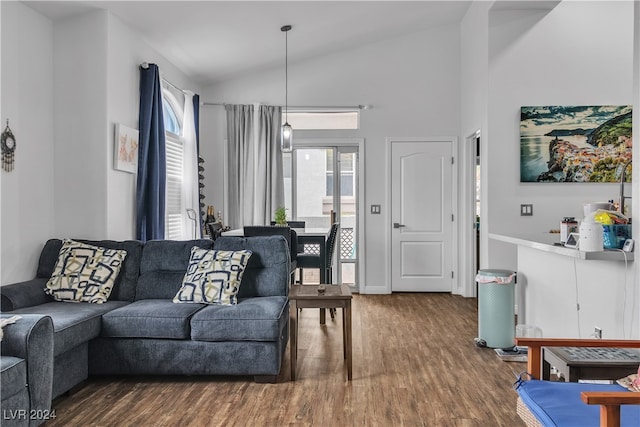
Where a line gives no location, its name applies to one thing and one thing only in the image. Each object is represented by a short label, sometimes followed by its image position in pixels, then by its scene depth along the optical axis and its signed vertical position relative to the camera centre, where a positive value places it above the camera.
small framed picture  4.19 +0.52
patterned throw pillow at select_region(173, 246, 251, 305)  3.44 -0.48
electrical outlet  2.83 -0.71
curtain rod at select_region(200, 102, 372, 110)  6.44 +1.33
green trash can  3.90 -0.79
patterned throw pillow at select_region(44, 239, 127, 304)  3.50 -0.46
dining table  4.99 -0.32
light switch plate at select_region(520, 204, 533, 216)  4.83 -0.01
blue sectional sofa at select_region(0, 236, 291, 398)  3.14 -0.81
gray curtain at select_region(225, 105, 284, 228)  6.36 +0.57
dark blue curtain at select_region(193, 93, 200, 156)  6.05 +1.17
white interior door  6.47 -0.02
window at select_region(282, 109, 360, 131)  6.55 +1.18
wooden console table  3.24 -0.62
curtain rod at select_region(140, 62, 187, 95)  4.66 +1.37
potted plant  5.07 -0.08
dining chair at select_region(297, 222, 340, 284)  5.11 -0.52
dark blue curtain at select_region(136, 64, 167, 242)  4.53 +0.45
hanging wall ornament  3.49 +0.44
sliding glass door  6.57 +0.26
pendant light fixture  5.32 +0.81
